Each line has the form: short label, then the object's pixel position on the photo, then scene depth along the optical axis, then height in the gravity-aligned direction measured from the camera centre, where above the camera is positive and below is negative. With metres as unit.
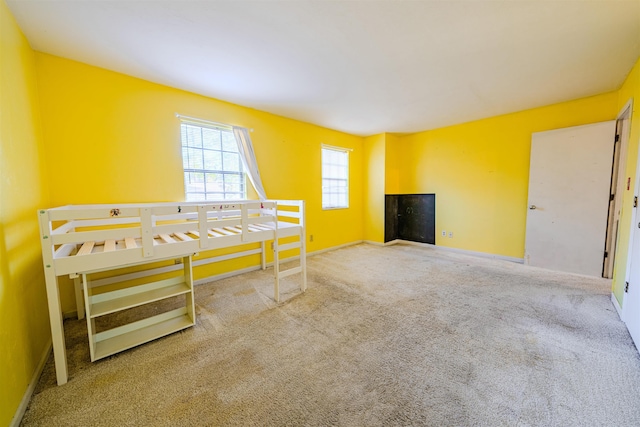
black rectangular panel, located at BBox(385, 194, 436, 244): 4.97 -0.55
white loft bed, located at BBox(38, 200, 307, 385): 1.49 -0.42
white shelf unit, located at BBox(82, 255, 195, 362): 1.74 -1.03
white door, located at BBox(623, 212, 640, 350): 1.80 -0.86
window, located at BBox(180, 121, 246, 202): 3.00 +0.42
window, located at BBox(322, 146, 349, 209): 4.80 +0.33
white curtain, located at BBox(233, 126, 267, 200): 3.35 +0.54
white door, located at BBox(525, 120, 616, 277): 3.08 -0.11
